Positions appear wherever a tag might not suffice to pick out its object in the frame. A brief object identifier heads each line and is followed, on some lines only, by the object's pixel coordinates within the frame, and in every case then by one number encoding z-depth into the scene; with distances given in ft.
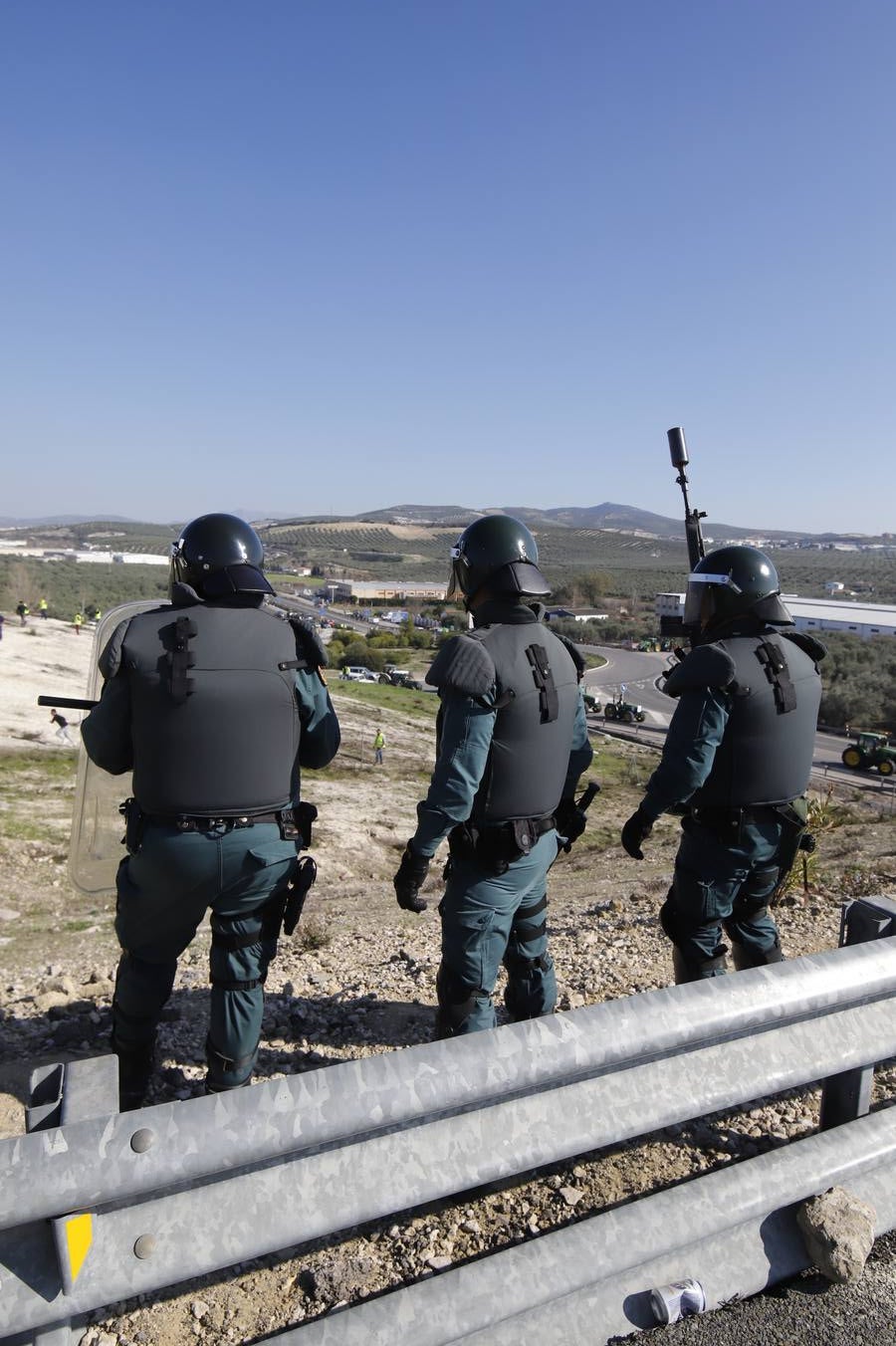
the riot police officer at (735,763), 11.14
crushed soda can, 5.89
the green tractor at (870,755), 84.74
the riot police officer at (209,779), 9.32
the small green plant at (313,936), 16.11
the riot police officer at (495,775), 9.80
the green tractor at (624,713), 120.26
